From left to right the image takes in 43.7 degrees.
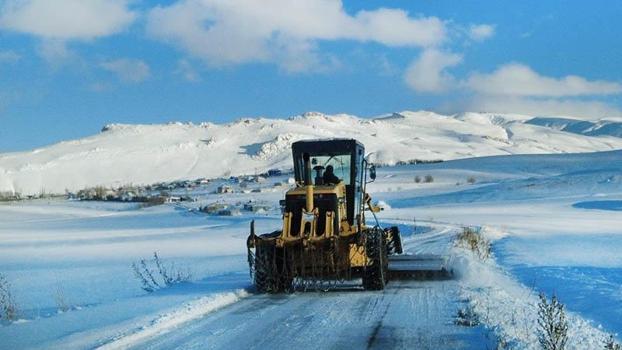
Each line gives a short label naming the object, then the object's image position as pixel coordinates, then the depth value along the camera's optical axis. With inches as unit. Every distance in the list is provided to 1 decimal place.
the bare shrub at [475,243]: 886.4
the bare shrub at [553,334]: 307.9
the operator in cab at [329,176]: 625.0
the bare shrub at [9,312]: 510.0
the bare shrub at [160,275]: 670.3
